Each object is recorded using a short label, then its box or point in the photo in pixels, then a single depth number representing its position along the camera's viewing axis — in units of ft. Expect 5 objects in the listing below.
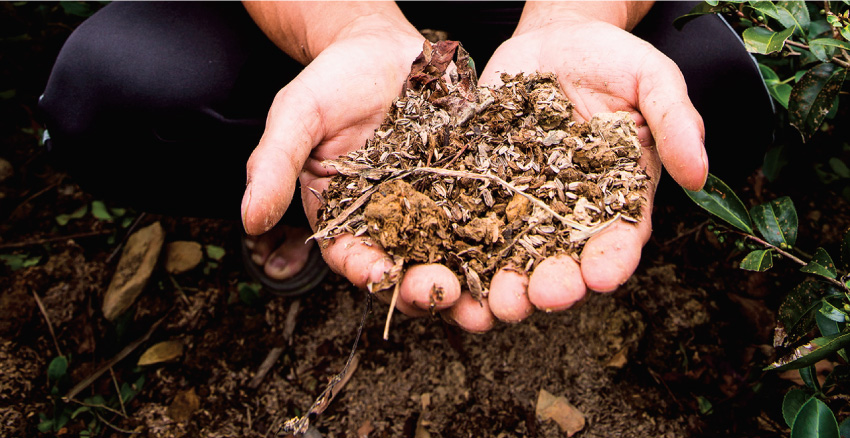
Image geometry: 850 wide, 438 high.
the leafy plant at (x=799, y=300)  1.41
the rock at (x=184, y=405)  1.74
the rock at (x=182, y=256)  1.89
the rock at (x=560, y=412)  1.68
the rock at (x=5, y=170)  1.97
